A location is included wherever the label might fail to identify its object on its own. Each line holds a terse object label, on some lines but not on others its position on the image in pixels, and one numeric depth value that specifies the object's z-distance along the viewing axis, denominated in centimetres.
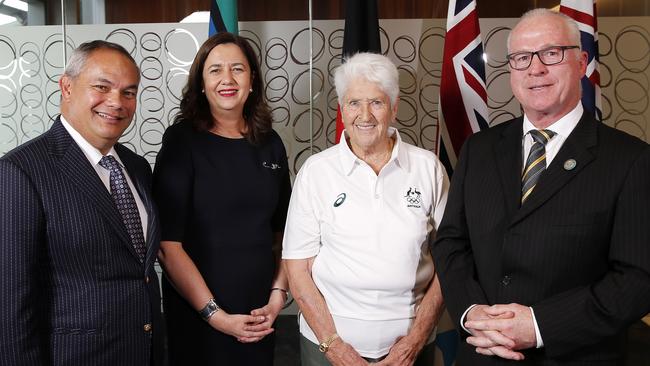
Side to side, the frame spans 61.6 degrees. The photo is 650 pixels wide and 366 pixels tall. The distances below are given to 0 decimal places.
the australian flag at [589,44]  278
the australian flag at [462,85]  296
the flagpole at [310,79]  414
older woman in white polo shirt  209
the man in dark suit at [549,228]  158
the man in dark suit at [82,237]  159
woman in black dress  234
